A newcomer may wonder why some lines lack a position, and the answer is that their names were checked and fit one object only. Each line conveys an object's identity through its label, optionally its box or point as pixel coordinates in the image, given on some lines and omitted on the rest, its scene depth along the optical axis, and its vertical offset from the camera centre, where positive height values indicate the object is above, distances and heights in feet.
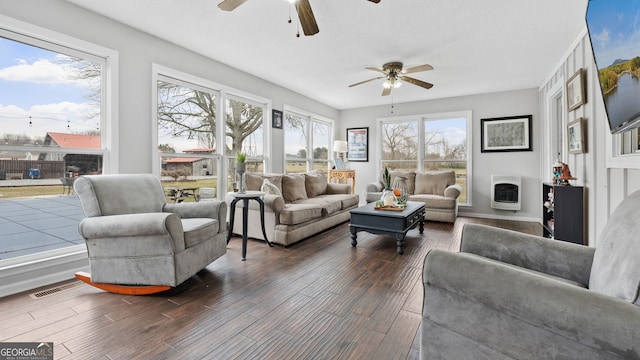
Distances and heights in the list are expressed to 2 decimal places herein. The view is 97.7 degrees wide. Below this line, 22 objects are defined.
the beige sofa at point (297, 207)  11.46 -1.30
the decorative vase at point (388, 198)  11.95 -0.87
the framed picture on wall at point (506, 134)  17.35 +2.84
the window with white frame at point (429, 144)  19.48 +2.52
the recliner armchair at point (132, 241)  6.95 -1.61
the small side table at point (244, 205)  10.02 -1.00
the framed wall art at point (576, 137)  9.89 +1.55
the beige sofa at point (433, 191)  16.30 -0.84
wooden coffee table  10.71 -1.75
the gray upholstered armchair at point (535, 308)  2.60 -1.36
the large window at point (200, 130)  11.45 +2.26
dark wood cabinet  9.34 -1.21
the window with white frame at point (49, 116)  7.73 +1.93
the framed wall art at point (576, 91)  9.89 +3.24
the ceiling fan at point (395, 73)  12.39 +4.86
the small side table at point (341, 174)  20.36 +0.31
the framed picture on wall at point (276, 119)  16.53 +3.60
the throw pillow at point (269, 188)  12.35 -0.43
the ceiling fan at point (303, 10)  6.84 +4.25
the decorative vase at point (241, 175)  10.46 +0.13
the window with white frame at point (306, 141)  18.60 +2.72
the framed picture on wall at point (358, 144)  22.72 +2.79
